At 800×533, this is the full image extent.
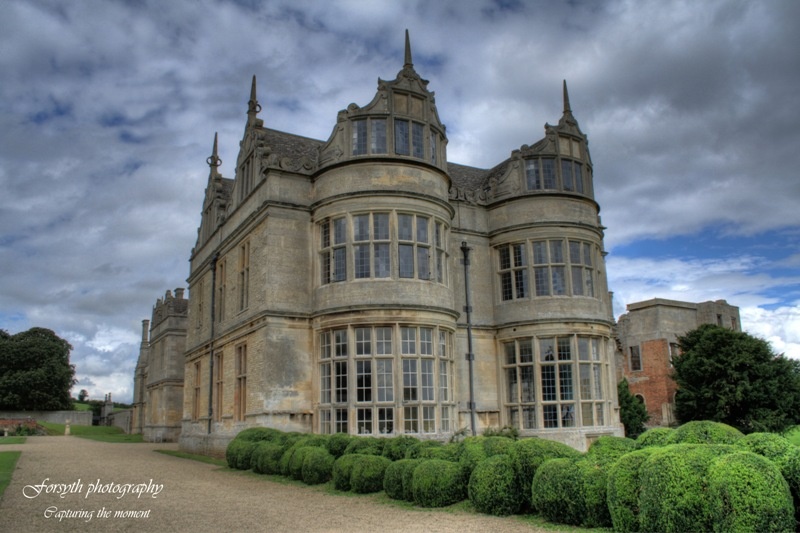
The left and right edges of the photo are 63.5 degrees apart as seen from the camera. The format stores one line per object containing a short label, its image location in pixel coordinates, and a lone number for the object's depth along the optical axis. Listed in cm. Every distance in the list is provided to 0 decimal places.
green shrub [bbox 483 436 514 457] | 1312
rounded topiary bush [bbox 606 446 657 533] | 927
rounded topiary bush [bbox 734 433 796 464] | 898
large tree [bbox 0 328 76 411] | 6638
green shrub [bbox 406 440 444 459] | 1490
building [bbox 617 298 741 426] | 4572
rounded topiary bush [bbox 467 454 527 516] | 1158
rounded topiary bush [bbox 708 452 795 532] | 787
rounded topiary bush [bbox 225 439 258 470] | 2003
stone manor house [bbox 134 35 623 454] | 2177
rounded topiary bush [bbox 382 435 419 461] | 1581
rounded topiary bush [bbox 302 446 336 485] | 1645
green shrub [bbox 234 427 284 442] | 2073
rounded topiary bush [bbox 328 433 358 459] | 1733
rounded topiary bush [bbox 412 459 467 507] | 1257
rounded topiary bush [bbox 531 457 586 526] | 1031
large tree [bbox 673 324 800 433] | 3000
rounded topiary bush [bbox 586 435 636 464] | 1075
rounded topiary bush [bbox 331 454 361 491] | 1525
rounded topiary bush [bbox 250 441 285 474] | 1869
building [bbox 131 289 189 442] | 4825
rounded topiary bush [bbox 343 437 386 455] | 1631
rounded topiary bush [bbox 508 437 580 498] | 1162
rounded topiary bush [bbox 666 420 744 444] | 1065
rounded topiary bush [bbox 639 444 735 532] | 841
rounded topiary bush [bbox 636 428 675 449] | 1116
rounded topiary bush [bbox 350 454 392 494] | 1463
